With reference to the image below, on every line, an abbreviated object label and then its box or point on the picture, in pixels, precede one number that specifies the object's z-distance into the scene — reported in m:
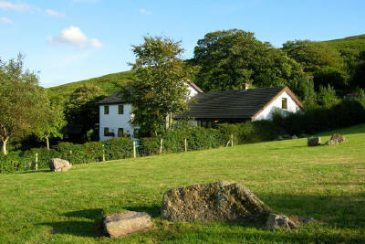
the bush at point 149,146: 29.37
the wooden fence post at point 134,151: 28.58
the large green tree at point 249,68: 70.62
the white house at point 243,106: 42.91
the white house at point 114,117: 53.12
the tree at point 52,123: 36.28
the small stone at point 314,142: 26.36
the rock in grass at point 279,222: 7.61
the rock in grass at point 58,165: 19.38
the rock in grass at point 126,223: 7.71
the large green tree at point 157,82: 33.06
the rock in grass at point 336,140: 26.27
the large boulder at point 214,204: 8.28
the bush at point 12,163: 23.08
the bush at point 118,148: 27.81
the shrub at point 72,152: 25.30
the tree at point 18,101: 31.94
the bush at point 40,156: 23.94
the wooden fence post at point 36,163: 23.92
